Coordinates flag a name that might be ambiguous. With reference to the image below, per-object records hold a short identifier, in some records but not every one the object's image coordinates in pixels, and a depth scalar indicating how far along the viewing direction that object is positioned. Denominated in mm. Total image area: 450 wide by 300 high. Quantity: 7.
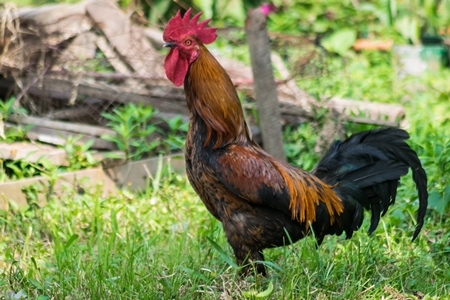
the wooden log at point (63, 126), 11562
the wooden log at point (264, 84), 10648
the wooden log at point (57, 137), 11328
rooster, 7117
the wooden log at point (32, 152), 10625
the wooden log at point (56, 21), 12680
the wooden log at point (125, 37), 12883
